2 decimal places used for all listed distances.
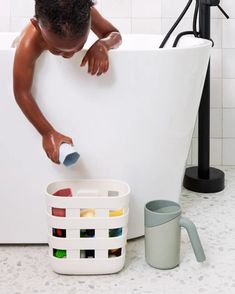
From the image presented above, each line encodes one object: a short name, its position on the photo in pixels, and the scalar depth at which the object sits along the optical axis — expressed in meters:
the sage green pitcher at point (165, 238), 1.60
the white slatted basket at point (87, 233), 1.57
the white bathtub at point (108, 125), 1.63
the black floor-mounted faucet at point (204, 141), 2.10
